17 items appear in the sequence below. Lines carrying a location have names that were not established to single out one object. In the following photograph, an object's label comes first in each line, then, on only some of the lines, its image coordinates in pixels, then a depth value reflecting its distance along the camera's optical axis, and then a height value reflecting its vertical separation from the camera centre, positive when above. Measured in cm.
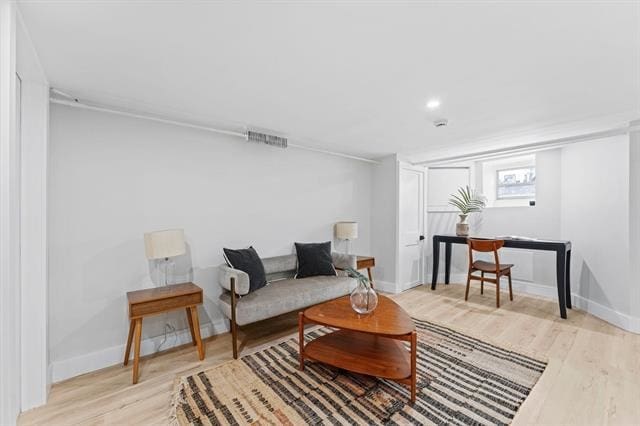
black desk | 340 -55
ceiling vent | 317 +87
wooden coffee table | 193 -109
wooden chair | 378 -75
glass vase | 232 -73
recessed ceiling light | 236 +94
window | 461 +50
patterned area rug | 176 -128
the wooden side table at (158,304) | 215 -74
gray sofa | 254 -81
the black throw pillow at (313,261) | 351 -62
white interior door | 458 -21
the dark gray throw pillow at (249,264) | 284 -53
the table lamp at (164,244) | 236 -27
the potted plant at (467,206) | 459 +11
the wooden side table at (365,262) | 392 -71
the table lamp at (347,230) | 412 -26
